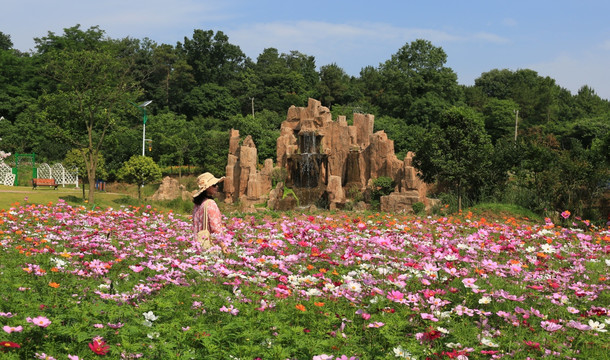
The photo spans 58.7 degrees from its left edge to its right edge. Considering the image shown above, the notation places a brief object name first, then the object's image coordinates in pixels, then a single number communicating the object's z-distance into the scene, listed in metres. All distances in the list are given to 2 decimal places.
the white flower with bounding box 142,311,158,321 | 4.06
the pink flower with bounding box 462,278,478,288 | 4.57
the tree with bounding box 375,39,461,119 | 56.00
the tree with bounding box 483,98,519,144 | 52.94
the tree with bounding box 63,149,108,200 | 30.47
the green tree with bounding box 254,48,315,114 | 61.94
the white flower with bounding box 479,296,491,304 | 4.56
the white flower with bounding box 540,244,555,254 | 5.84
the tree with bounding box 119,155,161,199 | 27.59
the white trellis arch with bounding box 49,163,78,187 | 38.28
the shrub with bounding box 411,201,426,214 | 21.97
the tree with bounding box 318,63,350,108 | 64.38
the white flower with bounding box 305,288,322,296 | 4.65
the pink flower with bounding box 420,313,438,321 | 4.20
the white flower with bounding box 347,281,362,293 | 4.92
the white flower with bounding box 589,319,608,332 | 4.19
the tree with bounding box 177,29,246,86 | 72.44
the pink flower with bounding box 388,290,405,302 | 4.52
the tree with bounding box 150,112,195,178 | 47.09
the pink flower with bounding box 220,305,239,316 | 4.36
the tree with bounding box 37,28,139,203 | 24.80
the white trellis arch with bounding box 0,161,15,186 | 35.25
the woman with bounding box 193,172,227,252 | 7.17
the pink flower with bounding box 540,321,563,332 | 4.22
